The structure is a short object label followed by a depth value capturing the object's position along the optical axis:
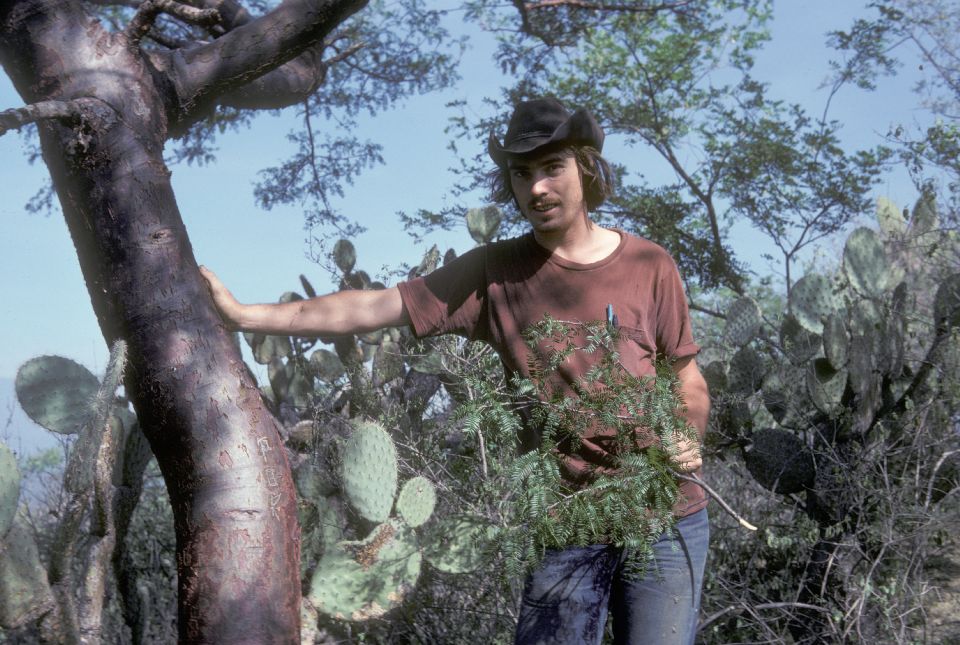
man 2.38
